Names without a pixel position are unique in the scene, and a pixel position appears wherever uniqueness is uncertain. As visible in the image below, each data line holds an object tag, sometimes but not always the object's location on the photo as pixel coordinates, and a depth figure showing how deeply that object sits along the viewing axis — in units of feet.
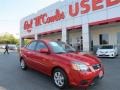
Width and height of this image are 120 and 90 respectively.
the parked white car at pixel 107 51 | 27.97
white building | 31.34
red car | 8.95
